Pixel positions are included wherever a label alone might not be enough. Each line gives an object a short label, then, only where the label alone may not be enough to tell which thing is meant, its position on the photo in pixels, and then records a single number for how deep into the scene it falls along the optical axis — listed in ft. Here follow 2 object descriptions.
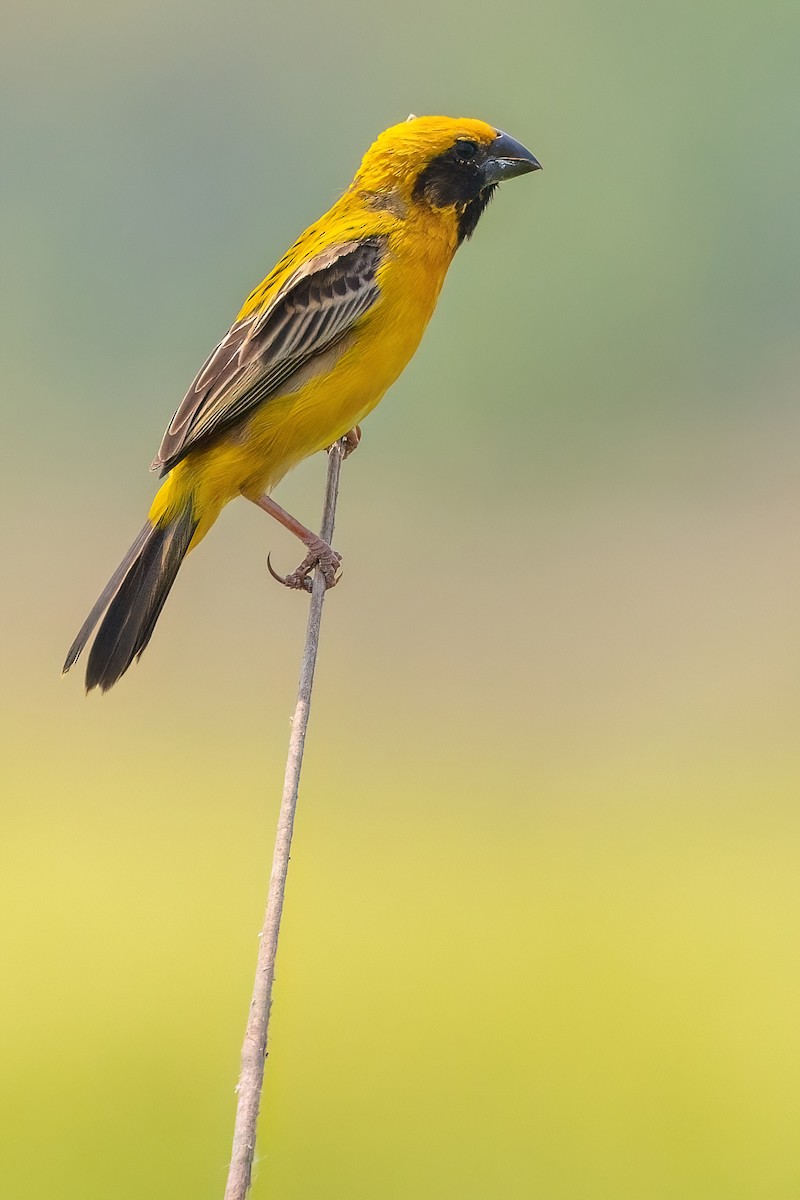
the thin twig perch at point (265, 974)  14.41
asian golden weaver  14.80
